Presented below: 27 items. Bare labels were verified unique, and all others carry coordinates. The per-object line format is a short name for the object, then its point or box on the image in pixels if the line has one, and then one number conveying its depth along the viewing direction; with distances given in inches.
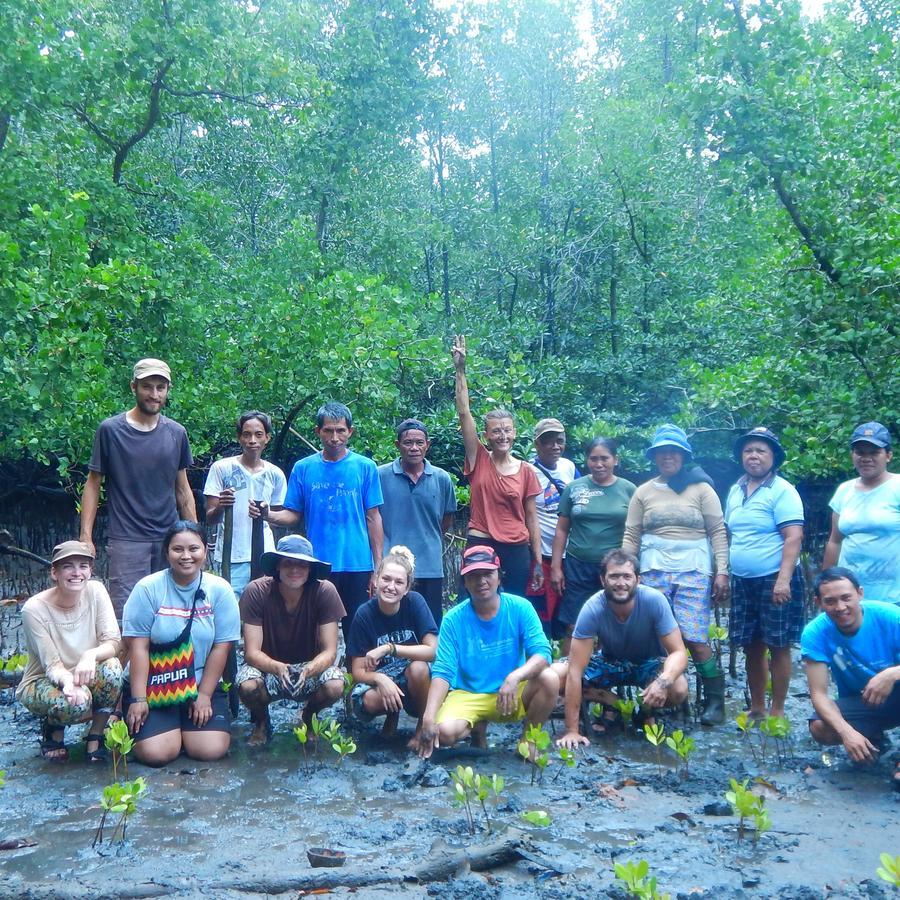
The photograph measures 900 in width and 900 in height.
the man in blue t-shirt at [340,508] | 243.3
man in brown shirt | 220.2
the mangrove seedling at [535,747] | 191.2
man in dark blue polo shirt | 252.5
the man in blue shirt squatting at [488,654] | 209.5
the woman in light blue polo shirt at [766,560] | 226.7
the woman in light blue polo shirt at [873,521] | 214.2
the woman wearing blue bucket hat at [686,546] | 235.9
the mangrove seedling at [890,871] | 124.6
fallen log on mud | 144.8
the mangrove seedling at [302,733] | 201.2
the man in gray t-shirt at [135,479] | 228.4
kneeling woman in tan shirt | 206.2
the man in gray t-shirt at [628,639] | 216.1
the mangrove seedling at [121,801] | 160.1
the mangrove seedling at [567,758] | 192.2
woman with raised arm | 258.4
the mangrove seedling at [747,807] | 159.2
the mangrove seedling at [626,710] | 230.4
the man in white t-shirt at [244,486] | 247.9
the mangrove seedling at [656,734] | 197.3
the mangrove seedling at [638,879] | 129.0
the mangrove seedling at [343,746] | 200.7
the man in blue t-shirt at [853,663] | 191.9
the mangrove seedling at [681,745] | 192.5
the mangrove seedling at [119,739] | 185.8
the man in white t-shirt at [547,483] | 272.7
